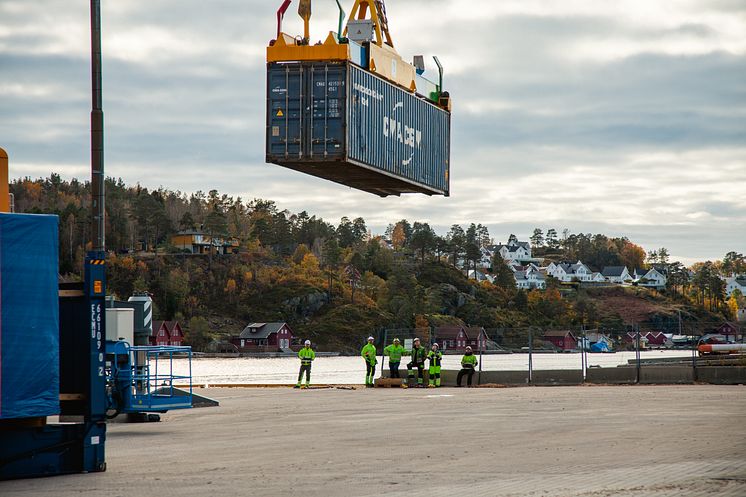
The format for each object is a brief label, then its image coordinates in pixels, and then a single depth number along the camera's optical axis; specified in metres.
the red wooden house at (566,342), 130.38
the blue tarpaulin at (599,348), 84.80
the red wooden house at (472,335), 141.25
